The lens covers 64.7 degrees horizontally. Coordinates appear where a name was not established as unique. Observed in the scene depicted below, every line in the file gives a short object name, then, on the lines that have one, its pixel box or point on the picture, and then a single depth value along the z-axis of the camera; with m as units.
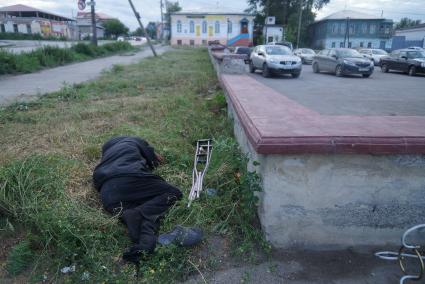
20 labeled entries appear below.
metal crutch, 3.90
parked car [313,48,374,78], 16.75
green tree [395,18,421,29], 86.21
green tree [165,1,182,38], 95.64
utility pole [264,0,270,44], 62.06
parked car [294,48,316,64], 30.17
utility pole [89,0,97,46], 28.77
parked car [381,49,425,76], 18.04
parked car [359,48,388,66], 26.73
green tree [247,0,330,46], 60.97
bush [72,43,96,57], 28.56
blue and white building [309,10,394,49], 57.19
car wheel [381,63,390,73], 20.93
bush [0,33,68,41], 53.50
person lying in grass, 3.19
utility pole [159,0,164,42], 74.70
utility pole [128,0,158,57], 31.31
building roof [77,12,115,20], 109.01
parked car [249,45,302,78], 15.91
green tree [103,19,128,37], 89.25
